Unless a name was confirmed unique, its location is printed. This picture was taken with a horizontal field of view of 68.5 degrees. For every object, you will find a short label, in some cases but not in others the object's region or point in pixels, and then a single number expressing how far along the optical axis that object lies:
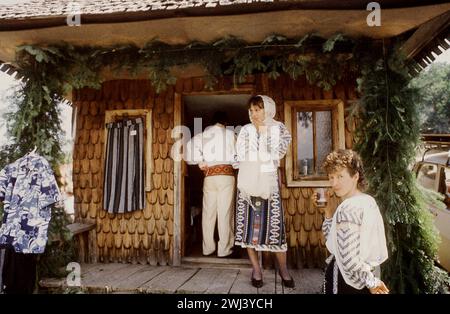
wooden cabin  3.68
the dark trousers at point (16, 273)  4.13
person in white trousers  5.29
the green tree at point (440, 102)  26.12
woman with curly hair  2.20
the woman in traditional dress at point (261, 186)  3.95
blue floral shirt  3.99
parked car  5.24
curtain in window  5.51
